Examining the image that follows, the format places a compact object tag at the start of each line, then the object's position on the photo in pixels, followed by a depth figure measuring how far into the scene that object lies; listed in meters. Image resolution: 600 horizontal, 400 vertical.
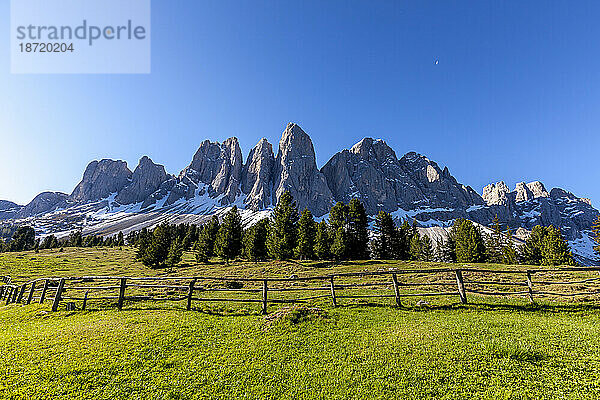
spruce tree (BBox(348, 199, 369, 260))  57.00
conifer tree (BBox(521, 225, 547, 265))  60.41
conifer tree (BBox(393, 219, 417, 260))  59.50
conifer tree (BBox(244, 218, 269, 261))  55.16
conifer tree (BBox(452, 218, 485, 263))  54.75
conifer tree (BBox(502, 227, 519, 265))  60.50
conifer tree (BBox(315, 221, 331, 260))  52.34
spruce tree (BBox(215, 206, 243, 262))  57.09
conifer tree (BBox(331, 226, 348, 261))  51.12
